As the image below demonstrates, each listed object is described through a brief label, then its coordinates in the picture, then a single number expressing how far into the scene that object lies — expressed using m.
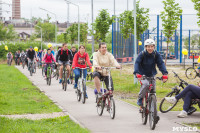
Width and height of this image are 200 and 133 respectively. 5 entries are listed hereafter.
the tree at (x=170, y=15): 23.27
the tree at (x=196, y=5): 20.59
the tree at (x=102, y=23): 31.66
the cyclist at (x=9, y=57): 49.12
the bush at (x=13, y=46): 58.62
